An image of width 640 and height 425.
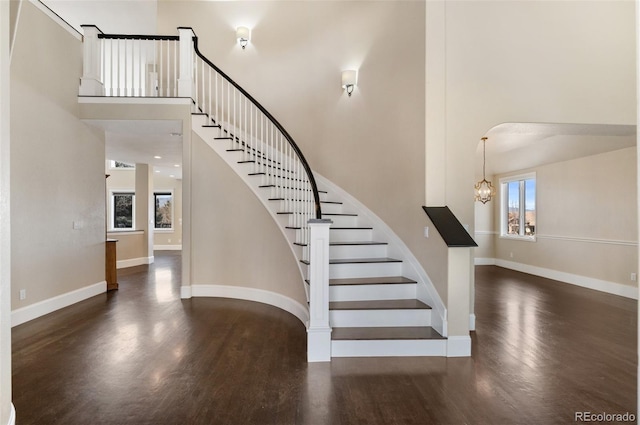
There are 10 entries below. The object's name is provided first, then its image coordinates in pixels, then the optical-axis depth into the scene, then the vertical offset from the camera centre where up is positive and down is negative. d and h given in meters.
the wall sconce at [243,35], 5.73 +3.27
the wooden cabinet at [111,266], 5.48 -0.86
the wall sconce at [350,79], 4.84 +2.09
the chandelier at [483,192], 7.19 +0.54
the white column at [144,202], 8.11 +0.35
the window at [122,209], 11.43 +0.25
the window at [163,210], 11.80 +0.22
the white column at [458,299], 3.00 -0.79
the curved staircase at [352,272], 2.98 -0.67
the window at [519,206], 7.66 +0.22
